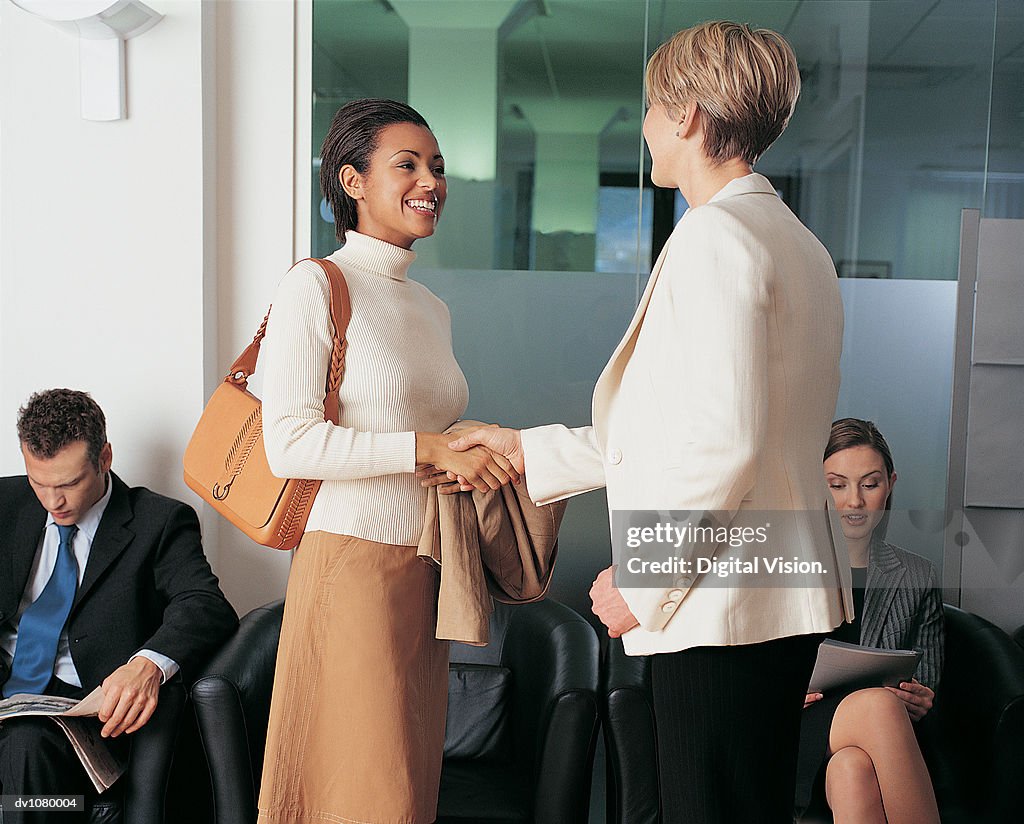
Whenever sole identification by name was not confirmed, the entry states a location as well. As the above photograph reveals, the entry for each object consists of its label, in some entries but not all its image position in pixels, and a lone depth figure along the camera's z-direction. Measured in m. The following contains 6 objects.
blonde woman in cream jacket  1.23
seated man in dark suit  2.55
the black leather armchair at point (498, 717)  2.28
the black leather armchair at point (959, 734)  2.28
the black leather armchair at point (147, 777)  2.28
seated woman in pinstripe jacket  2.22
